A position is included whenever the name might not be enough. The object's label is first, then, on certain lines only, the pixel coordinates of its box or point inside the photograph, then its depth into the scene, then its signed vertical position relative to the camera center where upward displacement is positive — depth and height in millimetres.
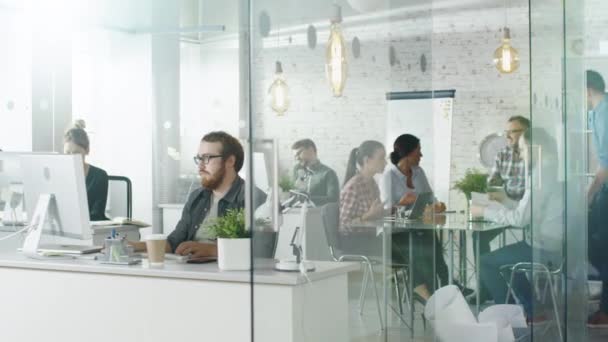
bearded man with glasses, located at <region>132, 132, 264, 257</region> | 4844 -104
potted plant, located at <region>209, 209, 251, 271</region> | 3863 -321
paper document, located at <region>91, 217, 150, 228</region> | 6109 -369
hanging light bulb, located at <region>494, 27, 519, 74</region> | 3554 +403
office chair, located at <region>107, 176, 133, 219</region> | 8902 -297
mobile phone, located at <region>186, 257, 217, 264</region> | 4207 -418
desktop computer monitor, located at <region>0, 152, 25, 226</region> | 5074 -71
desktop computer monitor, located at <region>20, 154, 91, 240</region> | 4375 -102
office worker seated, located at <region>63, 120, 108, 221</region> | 7137 -146
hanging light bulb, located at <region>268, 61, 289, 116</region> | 3699 +284
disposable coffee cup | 4102 -356
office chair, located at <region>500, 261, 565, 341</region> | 3635 -430
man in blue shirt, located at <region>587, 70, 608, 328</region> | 3609 -58
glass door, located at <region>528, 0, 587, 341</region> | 3631 -17
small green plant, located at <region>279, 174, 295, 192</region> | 3664 -68
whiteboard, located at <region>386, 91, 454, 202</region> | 3537 +140
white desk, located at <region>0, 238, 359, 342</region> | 3637 -564
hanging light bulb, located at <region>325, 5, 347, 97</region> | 3590 +407
